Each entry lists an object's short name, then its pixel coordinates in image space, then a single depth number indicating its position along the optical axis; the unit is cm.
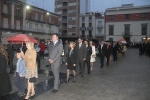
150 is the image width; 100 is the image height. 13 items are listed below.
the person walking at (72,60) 778
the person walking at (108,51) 1361
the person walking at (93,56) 1106
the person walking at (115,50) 1797
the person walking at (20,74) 544
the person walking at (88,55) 994
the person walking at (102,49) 1217
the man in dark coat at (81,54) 925
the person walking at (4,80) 350
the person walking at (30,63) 548
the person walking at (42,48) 1531
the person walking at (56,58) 631
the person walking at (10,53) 934
